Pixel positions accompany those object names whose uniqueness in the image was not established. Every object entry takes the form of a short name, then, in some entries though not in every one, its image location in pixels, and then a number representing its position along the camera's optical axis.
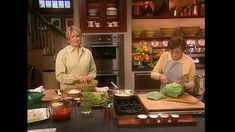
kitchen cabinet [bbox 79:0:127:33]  5.04
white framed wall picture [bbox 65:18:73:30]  6.45
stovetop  2.27
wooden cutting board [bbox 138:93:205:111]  2.37
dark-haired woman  3.06
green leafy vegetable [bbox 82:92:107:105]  2.44
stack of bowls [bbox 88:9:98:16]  5.06
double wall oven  5.01
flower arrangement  5.21
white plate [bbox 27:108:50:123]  2.12
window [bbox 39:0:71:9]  6.36
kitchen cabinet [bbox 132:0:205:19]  5.32
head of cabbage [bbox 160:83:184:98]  2.61
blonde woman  3.00
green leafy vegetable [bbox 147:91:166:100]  2.61
